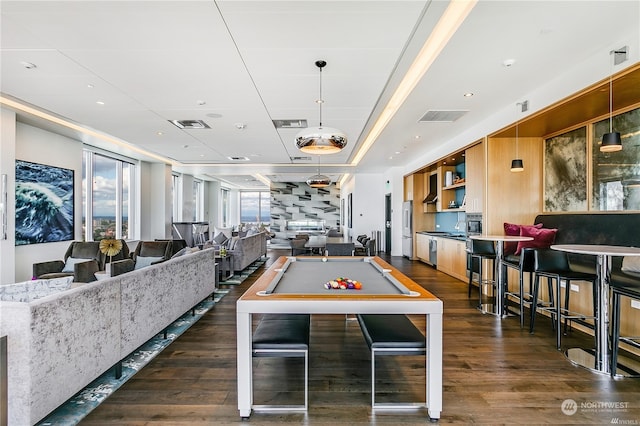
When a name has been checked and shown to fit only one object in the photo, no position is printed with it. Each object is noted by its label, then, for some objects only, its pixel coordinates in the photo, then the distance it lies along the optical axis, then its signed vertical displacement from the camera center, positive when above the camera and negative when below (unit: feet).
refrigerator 32.17 -1.53
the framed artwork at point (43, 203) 19.06 +0.79
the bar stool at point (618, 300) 8.73 -2.47
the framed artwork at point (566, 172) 14.97 +2.02
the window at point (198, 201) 50.82 +2.12
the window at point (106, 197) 26.45 +1.65
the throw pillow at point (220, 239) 26.18 -1.99
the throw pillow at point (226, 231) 30.25 -1.56
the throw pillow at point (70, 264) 16.55 -2.50
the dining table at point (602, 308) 9.43 -2.83
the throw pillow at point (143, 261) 13.46 -1.96
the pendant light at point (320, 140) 11.03 +2.56
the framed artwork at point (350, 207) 42.75 +0.98
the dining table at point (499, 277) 14.33 -2.93
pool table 7.02 -2.06
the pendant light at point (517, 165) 15.66 +2.32
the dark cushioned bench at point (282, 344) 7.36 -2.94
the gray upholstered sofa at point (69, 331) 6.23 -2.74
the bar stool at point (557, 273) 10.99 -2.15
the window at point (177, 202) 42.80 +1.72
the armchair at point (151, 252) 13.67 -1.99
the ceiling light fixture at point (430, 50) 8.78 +5.54
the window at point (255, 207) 67.00 +1.57
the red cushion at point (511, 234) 16.79 -1.14
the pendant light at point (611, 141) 10.31 +2.30
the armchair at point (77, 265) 12.70 -2.30
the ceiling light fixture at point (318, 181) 28.14 +2.89
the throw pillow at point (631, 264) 10.16 -1.65
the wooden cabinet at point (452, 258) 22.07 -3.24
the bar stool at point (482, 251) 16.22 -1.96
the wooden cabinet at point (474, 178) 19.44 +2.21
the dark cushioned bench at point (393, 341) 7.36 -2.93
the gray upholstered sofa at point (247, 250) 23.12 -2.80
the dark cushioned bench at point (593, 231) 11.89 -0.75
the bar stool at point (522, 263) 13.30 -2.17
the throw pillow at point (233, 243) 23.36 -2.11
